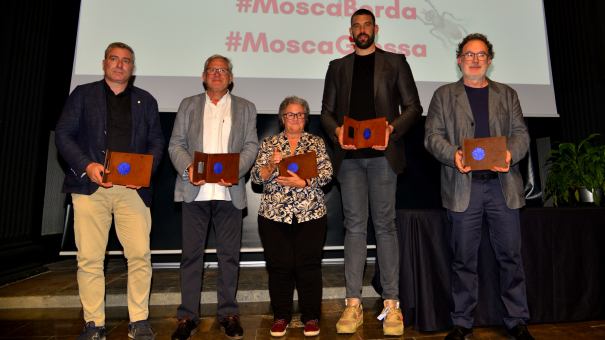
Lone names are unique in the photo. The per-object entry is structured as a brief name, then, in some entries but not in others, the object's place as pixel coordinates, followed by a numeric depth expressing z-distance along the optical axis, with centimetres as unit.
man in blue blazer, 203
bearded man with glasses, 209
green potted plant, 283
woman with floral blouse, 216
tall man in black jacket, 221
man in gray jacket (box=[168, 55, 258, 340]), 220
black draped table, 229
